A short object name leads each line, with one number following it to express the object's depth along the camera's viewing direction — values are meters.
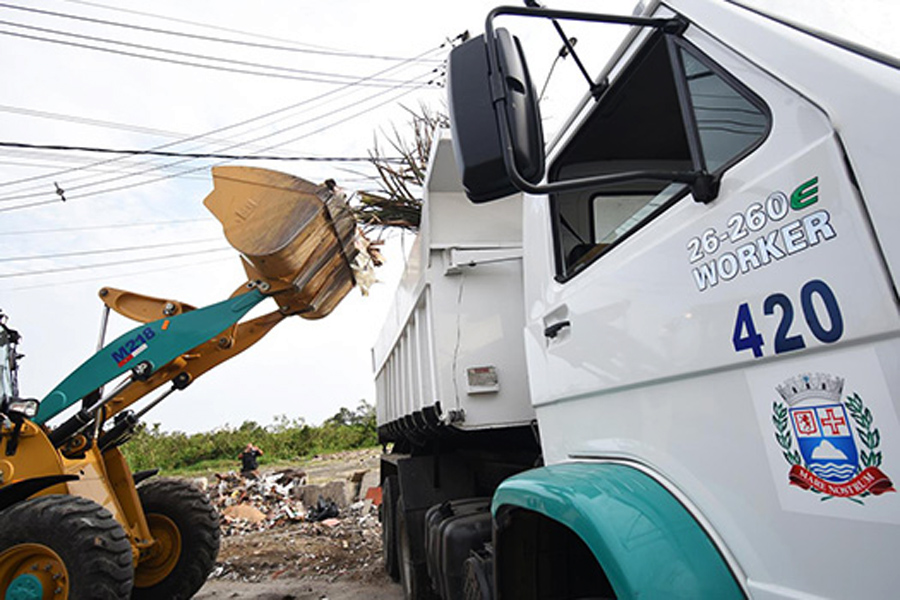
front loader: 3.64
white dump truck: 0.99
